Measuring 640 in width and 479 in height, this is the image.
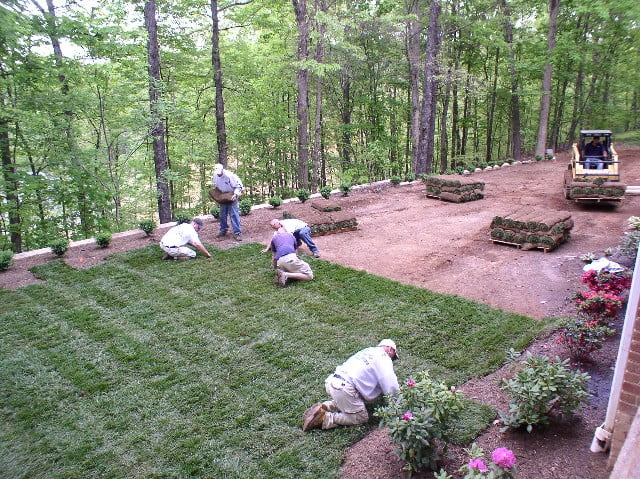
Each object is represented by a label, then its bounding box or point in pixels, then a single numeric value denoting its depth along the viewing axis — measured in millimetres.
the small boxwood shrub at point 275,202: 12156
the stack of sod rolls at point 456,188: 12656
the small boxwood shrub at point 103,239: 9547
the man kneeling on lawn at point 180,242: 8625
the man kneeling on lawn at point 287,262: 7340
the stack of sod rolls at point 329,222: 10078
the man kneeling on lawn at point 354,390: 4066
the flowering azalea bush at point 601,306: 4902
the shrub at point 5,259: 8554
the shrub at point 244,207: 11586
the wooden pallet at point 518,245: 8289
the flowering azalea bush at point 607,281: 5402
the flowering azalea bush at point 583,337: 4398
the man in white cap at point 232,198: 9203
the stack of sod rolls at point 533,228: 8312
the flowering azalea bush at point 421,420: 3271
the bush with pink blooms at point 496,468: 2719
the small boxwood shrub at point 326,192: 13331
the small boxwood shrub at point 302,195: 12812
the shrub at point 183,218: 10188
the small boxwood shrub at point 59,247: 9211
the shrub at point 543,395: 3492
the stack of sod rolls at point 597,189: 10484
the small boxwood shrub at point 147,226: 10125
